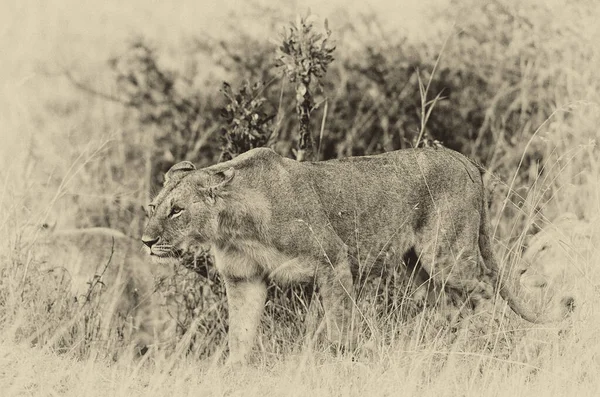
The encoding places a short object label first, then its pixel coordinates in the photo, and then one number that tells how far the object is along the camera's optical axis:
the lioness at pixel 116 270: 18.14
